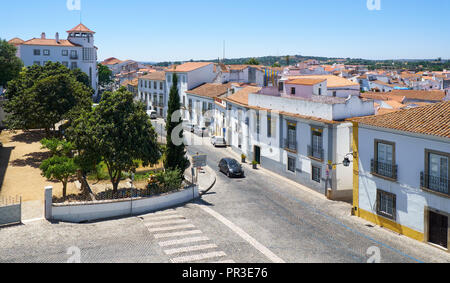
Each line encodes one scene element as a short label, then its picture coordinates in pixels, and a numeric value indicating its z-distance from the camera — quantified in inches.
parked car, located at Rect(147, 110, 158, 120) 2920.8
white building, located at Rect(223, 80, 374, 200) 1144.2
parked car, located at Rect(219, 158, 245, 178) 1373.0
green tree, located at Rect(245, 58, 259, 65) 4475.1
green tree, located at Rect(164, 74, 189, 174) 1168.8
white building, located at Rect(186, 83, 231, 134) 2203.1
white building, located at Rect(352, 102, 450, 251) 796.0
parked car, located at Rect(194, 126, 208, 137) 2247.9
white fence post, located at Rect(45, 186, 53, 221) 862.5
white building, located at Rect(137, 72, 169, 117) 3031.5
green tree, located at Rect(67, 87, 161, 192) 1003.3
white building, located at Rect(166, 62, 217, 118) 2640.3
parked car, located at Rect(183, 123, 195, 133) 2343.0
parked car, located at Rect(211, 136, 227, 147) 1927.9
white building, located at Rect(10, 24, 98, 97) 3821.4
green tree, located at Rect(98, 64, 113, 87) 5673.7
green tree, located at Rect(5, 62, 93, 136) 1472.7
